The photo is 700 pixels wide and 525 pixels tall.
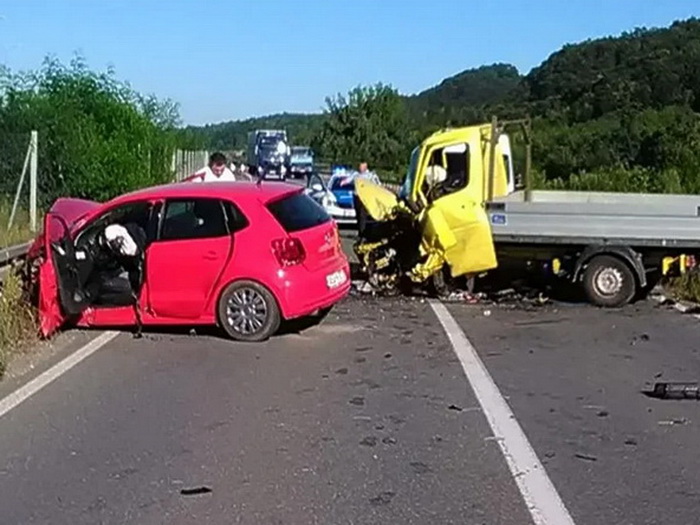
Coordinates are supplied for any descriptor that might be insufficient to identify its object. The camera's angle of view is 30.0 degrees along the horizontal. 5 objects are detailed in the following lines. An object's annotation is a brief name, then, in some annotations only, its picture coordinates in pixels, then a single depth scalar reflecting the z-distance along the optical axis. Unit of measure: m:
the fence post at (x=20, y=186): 21.22
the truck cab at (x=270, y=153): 71.81
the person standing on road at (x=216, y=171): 17.42
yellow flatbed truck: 15.55
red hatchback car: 12.54
